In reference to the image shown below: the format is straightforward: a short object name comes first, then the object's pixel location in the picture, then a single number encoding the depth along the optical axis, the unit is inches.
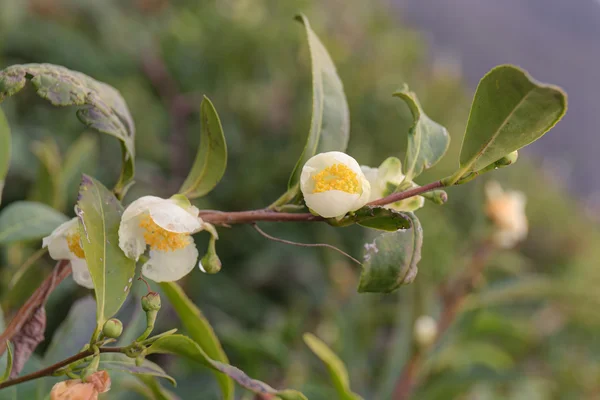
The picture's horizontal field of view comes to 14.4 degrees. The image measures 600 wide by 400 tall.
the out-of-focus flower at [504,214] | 43.8
